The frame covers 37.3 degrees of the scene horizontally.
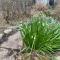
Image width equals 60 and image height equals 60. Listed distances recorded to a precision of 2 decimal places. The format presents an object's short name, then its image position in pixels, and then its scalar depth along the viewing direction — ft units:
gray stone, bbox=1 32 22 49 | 6.53
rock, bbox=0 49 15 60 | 5.90
